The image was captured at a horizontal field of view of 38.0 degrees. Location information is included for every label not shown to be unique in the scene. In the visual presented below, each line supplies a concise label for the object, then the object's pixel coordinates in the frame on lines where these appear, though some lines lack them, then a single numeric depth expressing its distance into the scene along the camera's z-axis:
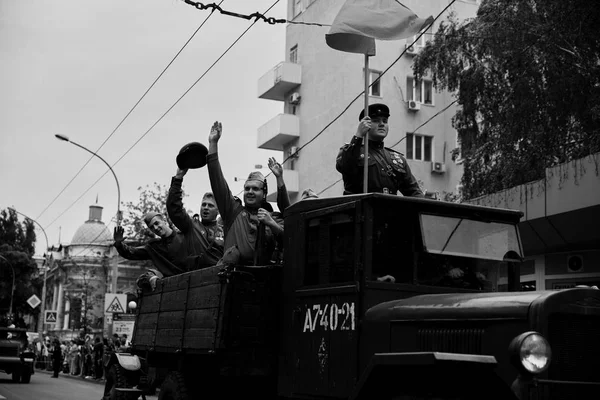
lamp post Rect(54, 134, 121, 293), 28.22
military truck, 5.50
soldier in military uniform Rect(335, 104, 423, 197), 7.68
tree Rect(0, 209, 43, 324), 60.56
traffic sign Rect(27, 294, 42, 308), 41.56
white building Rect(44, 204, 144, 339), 51.22
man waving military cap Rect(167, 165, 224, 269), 9.61
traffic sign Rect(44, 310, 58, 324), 37.42
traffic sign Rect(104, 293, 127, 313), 26.64
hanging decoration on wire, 12.68
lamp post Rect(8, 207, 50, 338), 44.84
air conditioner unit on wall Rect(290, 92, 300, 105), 35.84
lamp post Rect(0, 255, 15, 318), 55.60
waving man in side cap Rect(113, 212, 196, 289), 10.10
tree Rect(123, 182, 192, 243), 34.97
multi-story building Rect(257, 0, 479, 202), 33.62
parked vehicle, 25.19
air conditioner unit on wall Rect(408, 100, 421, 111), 34.59
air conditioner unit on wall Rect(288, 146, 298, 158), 35.96
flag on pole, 8.96
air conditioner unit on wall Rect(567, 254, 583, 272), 19.06
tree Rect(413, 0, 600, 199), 19.00
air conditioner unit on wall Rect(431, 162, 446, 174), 34.75
